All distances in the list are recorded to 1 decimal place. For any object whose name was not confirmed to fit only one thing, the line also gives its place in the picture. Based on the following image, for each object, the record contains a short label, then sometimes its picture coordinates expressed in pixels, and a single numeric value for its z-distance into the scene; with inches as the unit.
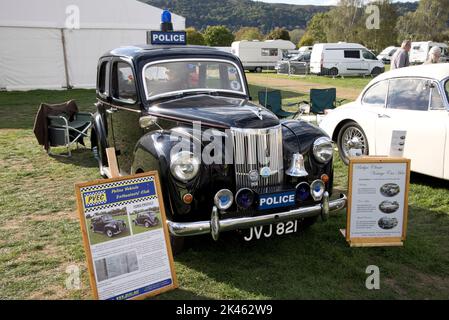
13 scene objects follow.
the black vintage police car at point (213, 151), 138.6
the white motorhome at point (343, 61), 1035.3
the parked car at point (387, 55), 1505.8
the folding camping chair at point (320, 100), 397.1
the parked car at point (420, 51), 1559.8
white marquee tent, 641.0
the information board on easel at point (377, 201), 158.7
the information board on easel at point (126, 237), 122.1
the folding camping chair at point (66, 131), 301.3
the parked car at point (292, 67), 1090.7
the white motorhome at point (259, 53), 1289.4
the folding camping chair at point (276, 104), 370.0
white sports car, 210.2
